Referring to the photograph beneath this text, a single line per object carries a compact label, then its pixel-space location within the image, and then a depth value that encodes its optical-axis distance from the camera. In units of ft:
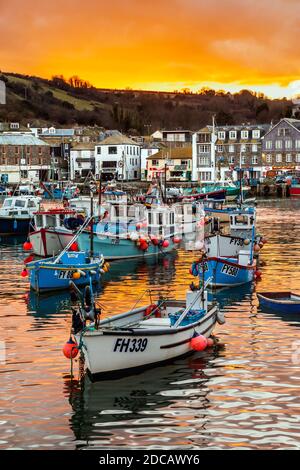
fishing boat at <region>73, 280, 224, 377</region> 66.49
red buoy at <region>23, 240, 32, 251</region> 152.66
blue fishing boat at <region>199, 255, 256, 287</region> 113.29
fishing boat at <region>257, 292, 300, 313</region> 93.91
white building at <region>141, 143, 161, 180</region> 452.35
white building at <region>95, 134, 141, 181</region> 431.43
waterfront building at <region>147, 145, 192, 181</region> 431.43
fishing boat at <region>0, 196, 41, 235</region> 202.69
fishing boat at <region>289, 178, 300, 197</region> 387.14
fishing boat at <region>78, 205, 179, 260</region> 148.05
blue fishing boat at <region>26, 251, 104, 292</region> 111.86
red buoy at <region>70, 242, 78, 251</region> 138.55
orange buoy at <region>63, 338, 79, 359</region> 68.80
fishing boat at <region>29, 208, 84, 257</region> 152.05
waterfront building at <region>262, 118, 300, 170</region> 424.87
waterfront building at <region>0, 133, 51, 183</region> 429.38
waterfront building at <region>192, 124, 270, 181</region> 423.64
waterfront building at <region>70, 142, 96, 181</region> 451.94
